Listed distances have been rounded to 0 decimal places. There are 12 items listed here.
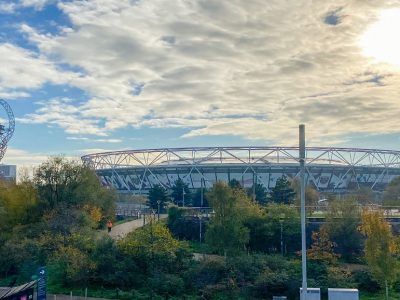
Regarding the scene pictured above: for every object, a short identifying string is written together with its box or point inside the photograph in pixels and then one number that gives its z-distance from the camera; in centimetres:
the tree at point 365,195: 4727
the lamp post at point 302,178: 1503
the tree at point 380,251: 2227
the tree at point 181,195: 6048
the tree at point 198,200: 5856
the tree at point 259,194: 5167
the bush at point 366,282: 2403
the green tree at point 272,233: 3086
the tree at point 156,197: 5091
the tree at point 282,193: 4728
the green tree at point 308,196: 4486
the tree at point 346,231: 2944
